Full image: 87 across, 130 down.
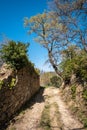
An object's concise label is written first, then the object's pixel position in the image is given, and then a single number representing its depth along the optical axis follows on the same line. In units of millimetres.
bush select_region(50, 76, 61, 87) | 29025
